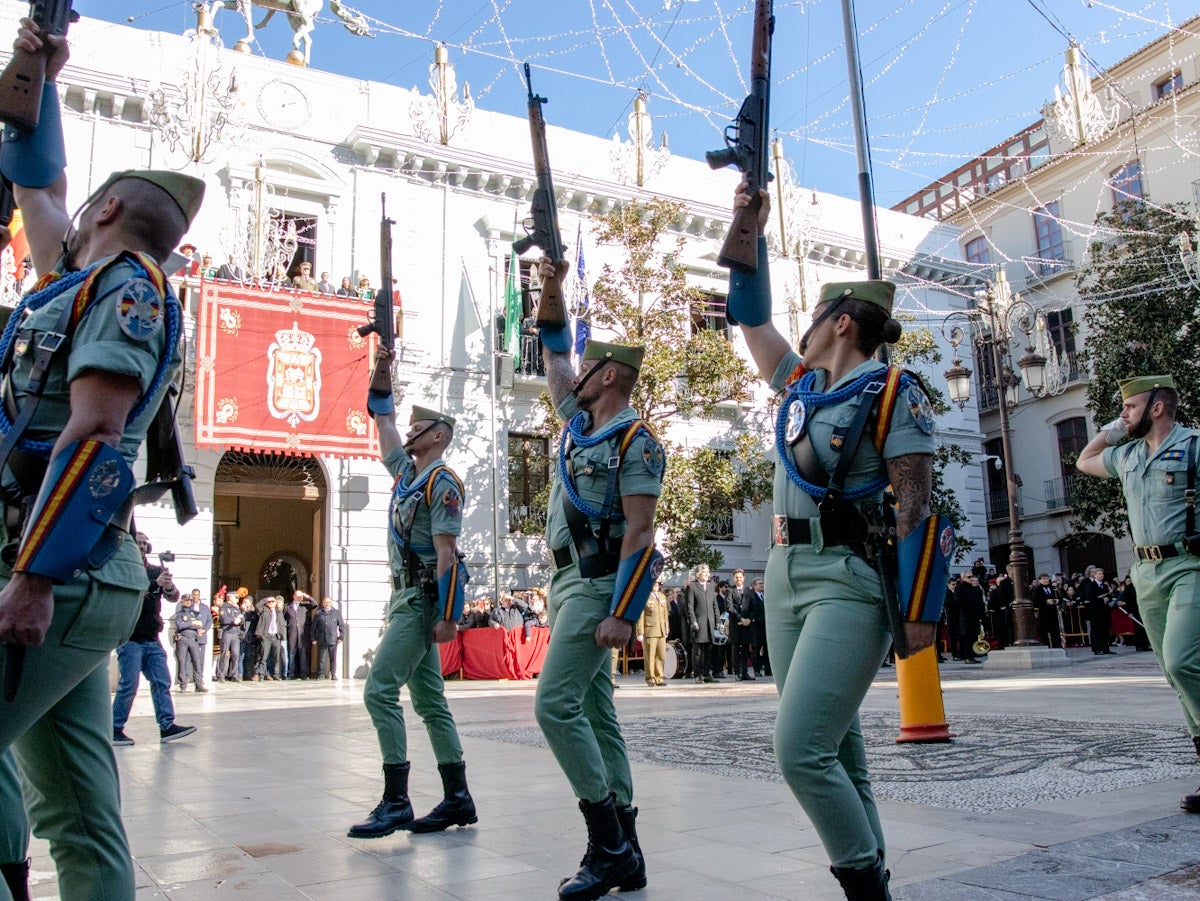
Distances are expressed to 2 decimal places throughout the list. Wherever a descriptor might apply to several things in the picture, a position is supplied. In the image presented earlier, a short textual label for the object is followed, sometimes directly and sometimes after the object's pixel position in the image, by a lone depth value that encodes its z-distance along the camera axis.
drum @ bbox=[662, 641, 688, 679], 18.56
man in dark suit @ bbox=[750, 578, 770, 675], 18.00
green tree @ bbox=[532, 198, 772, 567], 21.09
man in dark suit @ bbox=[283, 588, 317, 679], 19.16
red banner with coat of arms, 17.72
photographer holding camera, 8.65
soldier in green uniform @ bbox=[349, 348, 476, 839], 4.85
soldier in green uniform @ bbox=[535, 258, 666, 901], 3.83
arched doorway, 26.22
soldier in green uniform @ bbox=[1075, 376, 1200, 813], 4.83
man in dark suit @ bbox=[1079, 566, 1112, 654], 20.67
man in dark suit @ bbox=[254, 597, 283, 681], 18.86
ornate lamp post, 17.14
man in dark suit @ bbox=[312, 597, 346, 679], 19.02
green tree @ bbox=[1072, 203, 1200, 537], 24.23
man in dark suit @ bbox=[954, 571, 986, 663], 20.25
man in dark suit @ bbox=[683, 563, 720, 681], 16.97
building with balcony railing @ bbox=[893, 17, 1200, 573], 27.48
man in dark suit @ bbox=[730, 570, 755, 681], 17.83
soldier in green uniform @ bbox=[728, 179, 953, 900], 2.80
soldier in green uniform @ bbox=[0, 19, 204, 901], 2.17
